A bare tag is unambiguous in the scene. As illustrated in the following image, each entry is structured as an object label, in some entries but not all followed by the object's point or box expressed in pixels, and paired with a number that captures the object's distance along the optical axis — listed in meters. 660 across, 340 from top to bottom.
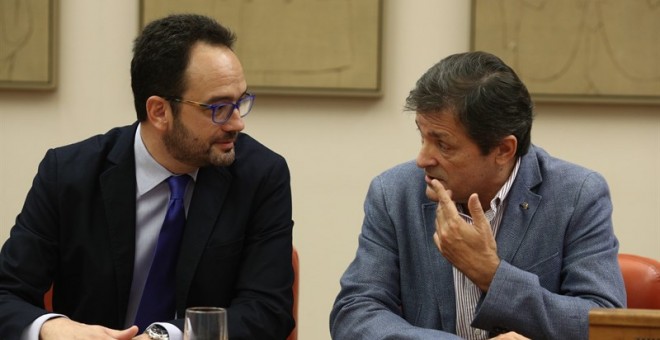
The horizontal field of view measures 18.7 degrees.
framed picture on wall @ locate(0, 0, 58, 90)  7.75
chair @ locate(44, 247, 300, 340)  5.72
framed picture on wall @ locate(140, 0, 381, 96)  7.57
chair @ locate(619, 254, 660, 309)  5.48
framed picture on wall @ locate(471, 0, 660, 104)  7.37
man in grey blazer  4.95
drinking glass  3.80
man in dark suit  5.45
